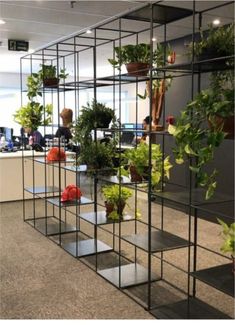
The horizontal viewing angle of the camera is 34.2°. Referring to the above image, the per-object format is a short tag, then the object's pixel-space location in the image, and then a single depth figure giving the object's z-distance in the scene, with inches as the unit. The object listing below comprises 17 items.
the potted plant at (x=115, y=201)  142.6
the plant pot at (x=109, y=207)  144.3
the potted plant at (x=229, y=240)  82.0
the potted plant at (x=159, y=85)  116.7
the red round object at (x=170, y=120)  110.0
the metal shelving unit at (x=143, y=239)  102.8
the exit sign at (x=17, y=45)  262.8
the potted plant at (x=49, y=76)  184.4
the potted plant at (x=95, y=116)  145.9
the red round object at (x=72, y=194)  169.0
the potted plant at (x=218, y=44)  94.7
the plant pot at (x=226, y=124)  87.1
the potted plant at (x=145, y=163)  123.3
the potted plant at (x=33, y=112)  201.6
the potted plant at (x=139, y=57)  121.3
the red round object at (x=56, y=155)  181.8
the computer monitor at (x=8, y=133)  340.8
